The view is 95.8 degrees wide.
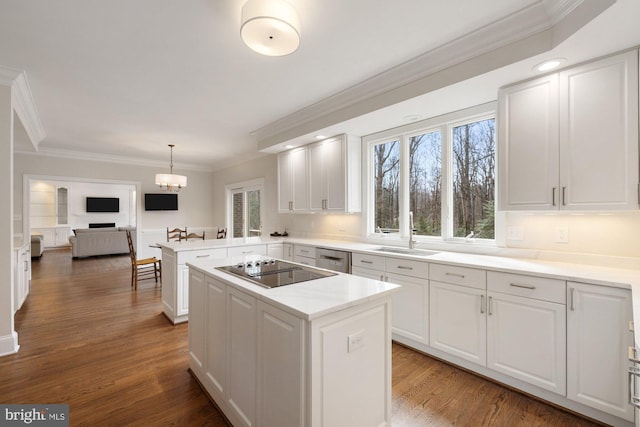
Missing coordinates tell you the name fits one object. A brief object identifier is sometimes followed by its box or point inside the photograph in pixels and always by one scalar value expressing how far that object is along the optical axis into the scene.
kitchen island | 1.25
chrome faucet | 3.18
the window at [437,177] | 2.92
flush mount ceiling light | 1.62
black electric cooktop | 1.72
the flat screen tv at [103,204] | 10.99
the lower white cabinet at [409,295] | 2.62
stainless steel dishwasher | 3.34
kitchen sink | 3.00
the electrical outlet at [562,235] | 2.34
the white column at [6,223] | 2.61
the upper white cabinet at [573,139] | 1.81
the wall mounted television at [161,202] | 6.88
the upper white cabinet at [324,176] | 3.81
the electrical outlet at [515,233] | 2.58
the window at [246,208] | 6.14
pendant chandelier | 5.17
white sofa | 8.05
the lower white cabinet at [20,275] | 3.51
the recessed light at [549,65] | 1.95
